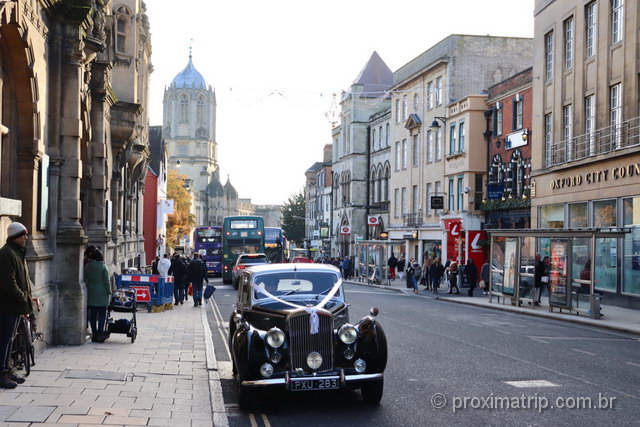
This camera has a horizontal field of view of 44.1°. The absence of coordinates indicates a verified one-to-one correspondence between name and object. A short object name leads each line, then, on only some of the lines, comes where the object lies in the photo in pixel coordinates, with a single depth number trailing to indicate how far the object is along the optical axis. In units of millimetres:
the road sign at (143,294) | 22719
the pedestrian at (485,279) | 36222
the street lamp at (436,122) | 49812
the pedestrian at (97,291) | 14383
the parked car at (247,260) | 37062
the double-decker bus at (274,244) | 53303
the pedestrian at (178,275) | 26578
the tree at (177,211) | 77812
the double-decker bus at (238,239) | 45625
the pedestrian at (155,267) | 28484
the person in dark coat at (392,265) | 48281
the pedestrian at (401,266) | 51812
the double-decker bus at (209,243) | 55219
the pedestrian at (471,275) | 34031
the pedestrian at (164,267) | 27203
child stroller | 14477
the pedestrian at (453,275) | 36219
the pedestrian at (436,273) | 38188
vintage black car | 9234
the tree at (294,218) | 110875
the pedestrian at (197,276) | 26373
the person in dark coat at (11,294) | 9383
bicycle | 10023
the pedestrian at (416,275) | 39062
